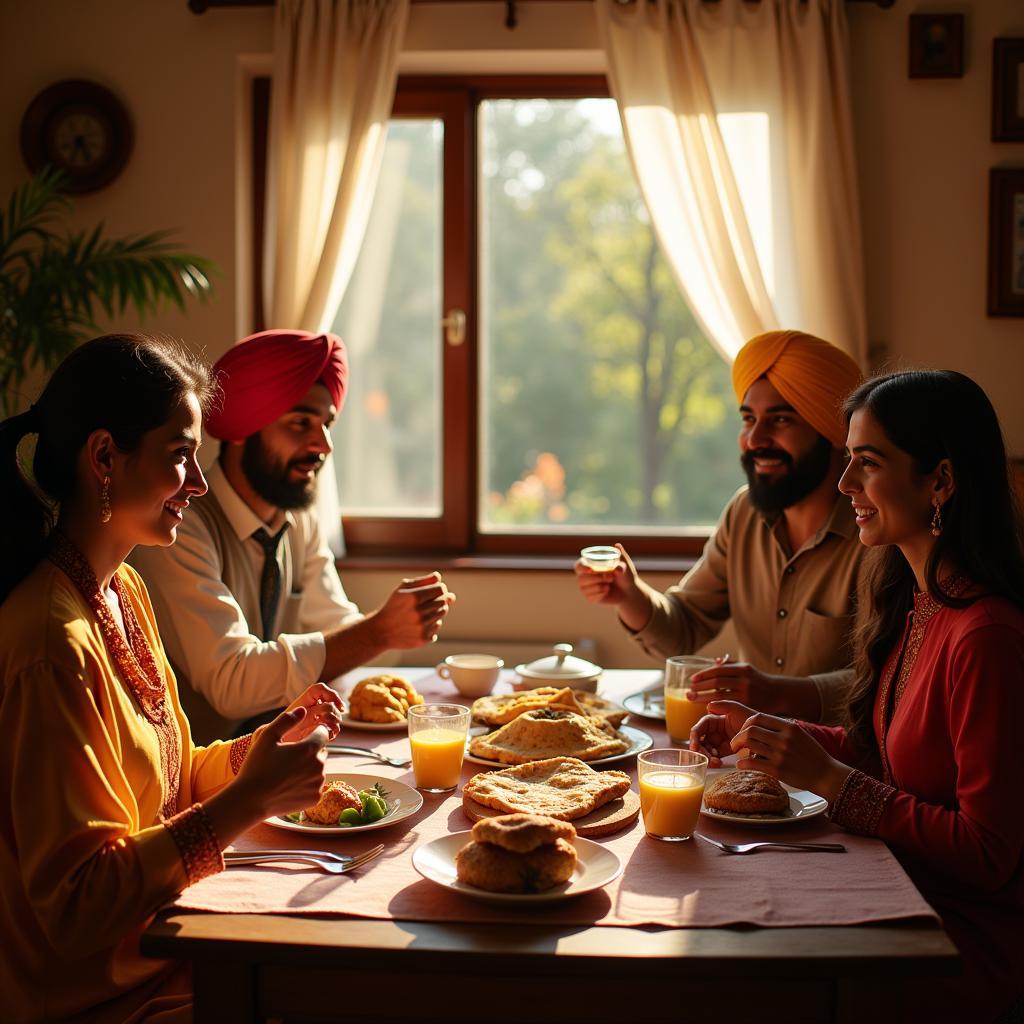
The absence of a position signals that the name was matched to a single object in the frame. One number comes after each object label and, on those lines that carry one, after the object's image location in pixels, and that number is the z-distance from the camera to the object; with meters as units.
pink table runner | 1.28
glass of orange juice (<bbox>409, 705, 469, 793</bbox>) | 1.73
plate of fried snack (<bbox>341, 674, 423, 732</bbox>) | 2.09
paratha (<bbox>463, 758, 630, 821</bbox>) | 1.57
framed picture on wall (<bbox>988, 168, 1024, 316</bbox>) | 3.66
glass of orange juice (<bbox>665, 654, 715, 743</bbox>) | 2.02
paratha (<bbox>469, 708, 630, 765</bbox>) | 1.84
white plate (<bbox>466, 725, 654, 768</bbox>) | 1.85
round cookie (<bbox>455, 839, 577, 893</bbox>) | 1.30
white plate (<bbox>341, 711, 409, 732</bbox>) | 2.08
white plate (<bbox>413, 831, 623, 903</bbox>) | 1.28
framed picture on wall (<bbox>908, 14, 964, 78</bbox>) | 3.61
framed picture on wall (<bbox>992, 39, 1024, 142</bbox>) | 3.60
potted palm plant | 3.35
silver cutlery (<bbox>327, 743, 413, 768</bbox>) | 1.88
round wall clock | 3.85
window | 4.04
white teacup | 2.35
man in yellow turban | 2.54
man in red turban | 2.25
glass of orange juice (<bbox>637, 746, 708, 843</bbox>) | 1.51
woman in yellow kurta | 1.28
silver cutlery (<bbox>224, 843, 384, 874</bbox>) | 1.41
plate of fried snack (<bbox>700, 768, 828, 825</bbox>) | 1.59
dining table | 1.19
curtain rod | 3.69
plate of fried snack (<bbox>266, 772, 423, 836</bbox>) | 1.53
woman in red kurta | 1.51
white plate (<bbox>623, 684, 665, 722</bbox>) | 2.21
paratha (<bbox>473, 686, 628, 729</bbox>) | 2.07
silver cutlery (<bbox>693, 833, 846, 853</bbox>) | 1.49
